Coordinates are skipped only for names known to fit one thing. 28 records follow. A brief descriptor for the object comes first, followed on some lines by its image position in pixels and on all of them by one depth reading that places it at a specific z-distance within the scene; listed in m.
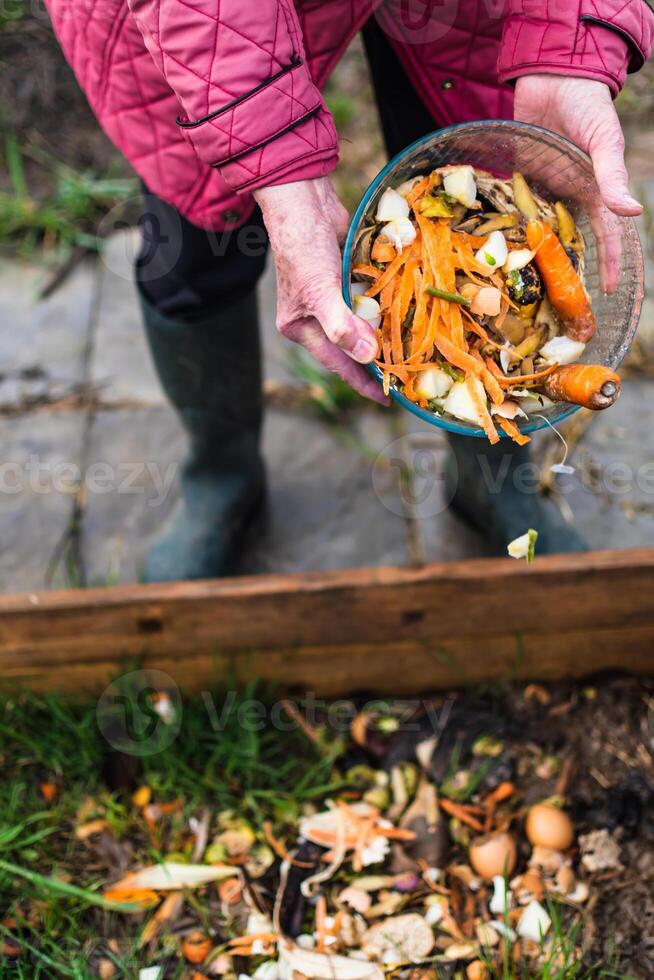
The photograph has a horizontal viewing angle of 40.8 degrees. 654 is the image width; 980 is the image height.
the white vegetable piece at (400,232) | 1.20
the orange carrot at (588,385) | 1.11
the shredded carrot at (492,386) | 1.20
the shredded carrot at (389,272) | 1.21
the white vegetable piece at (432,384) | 1.21
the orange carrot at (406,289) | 1.21
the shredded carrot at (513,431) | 1.19
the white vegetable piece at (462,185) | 1.21
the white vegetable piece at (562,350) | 1.26
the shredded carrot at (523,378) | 1.20
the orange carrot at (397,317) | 1.21
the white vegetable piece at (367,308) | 1.20
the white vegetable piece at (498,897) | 1.59
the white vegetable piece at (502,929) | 1.54
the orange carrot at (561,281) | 1.22
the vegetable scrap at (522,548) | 1.28
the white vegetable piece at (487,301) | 1.21
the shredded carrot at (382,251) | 1.22
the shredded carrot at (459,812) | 1.70
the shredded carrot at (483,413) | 1.17
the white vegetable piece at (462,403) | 1.19
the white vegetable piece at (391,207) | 1.20
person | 1.11
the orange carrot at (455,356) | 1.21
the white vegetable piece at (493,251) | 1.23
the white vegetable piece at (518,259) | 1.22
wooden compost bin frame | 1.65
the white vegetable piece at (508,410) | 1.20
